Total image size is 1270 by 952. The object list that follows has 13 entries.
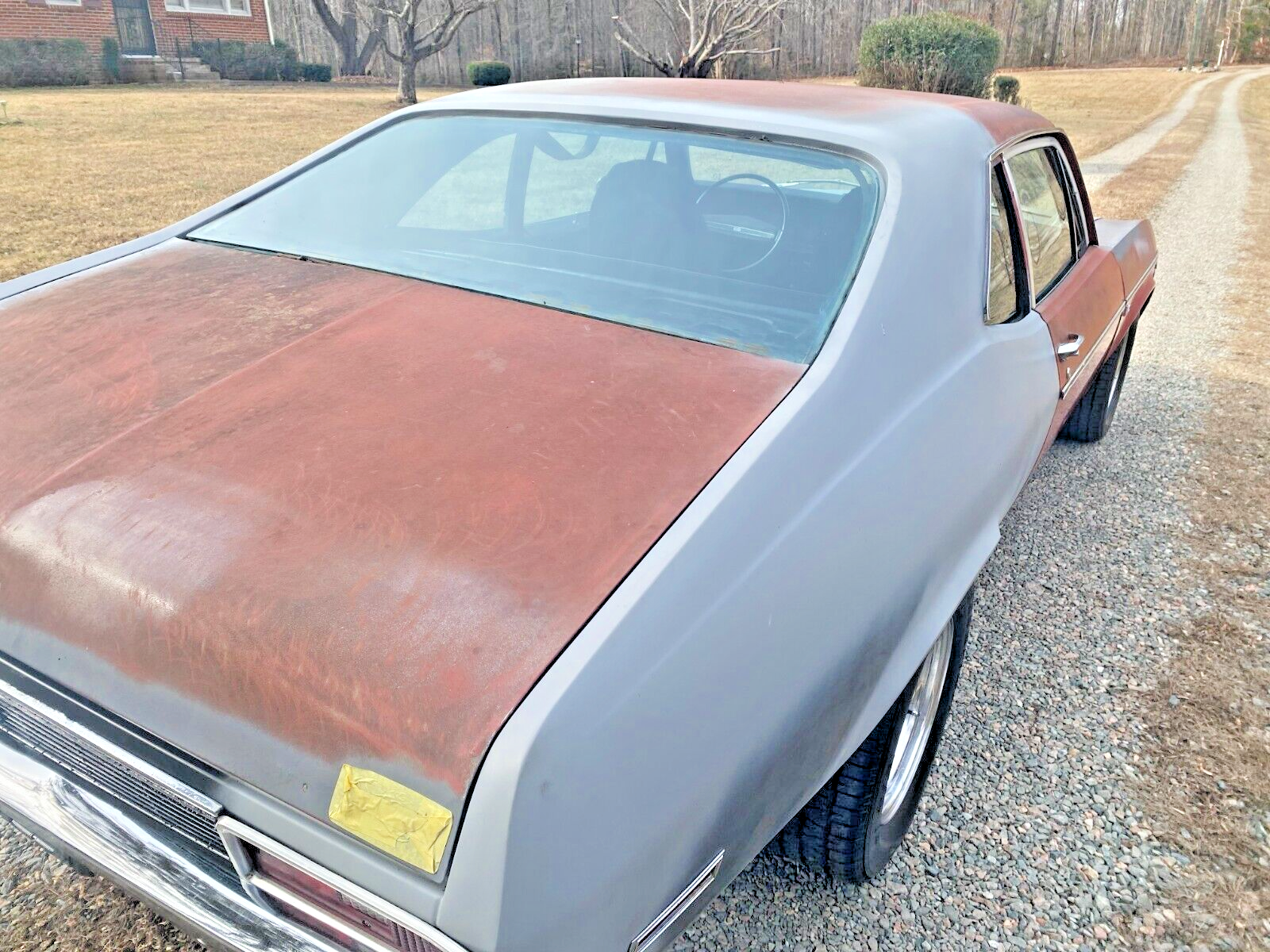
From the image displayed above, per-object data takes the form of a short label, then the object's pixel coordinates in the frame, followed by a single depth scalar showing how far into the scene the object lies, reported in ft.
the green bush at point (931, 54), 53.72
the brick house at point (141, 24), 62.49
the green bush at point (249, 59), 67.87
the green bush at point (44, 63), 56.85
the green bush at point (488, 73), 63.16
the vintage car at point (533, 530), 3.66
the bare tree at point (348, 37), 70.95
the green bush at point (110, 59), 61.77
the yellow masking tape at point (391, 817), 3.48
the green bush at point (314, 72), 69.77
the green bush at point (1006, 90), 62.13
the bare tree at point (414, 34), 54.60
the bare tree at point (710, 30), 48.26
